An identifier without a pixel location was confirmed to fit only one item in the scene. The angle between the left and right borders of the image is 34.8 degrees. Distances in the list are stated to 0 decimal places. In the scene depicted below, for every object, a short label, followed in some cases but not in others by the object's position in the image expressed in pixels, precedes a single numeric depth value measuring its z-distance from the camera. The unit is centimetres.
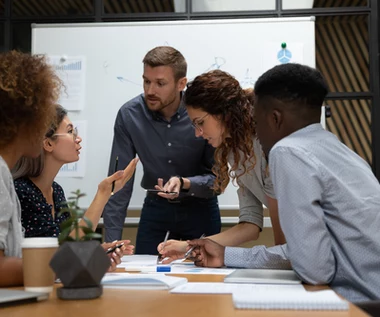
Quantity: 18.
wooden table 100
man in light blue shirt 143
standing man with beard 309
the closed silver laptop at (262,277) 146
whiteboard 392
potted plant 112
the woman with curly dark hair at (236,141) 243
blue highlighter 184
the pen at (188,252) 198
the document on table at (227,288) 127
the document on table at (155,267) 181
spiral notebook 103
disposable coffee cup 124
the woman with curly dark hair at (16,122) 140
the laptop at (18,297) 110
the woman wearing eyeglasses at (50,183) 218
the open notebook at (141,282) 135
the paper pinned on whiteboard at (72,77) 398
